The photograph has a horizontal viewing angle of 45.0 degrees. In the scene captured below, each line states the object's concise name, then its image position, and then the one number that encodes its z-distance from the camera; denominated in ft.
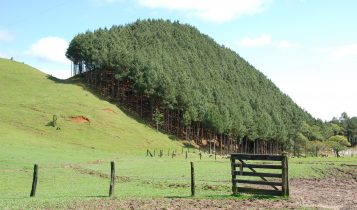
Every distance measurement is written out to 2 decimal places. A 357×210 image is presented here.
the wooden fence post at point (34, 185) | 83.99
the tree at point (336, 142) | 599.20
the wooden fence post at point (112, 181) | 82.53
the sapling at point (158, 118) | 438.89
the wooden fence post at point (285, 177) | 78.64
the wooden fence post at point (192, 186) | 83.21
